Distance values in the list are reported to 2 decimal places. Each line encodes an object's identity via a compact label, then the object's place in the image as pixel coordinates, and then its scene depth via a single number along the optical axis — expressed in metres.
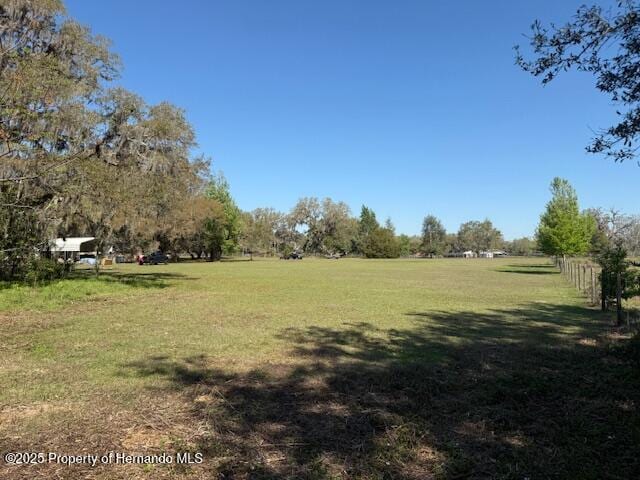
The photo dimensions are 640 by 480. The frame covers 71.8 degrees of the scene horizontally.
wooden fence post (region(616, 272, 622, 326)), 9.83
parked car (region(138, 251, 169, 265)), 52.25
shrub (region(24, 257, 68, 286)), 16.94
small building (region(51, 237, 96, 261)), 48.70
